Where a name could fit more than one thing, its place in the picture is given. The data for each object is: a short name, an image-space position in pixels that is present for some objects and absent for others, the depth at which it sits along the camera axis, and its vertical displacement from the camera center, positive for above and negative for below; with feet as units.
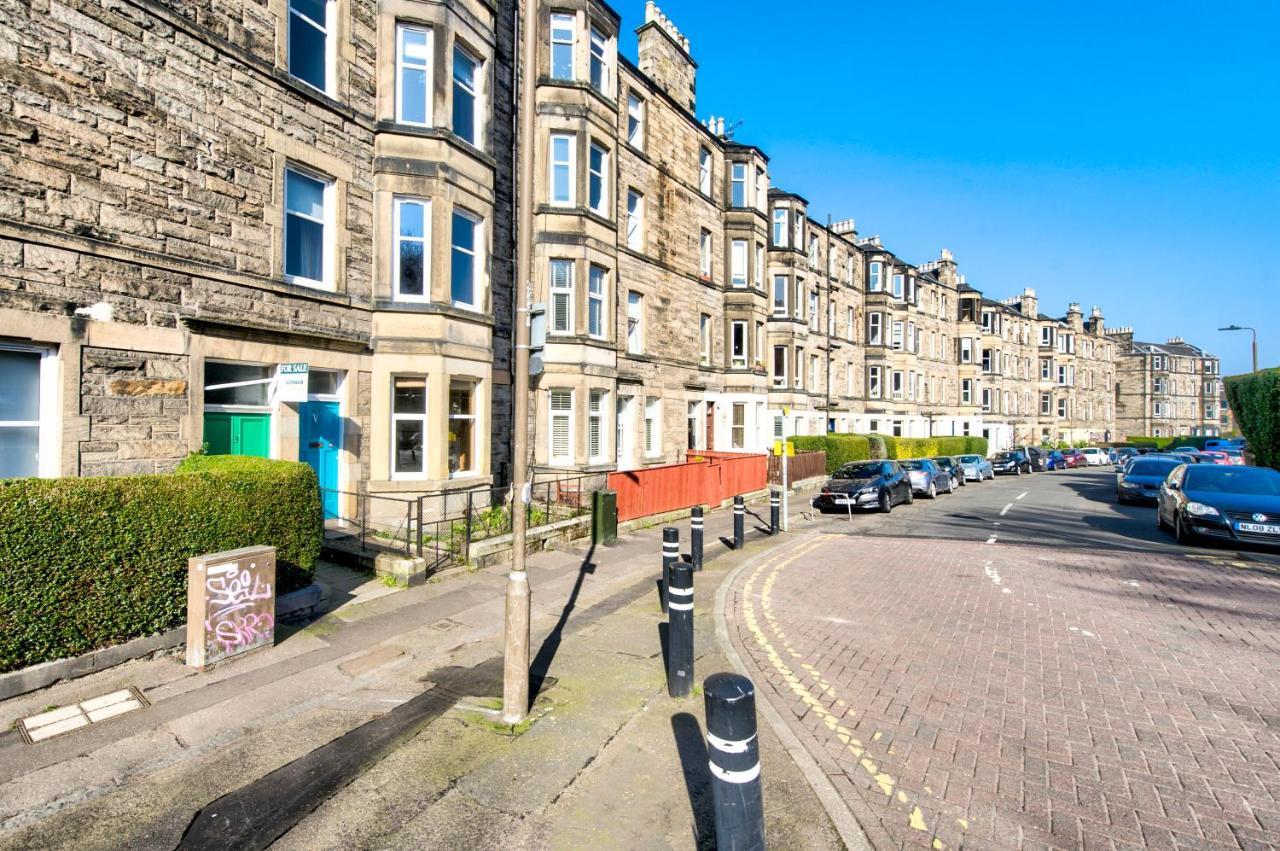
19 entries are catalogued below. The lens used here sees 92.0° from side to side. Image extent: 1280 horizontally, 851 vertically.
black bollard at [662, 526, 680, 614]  29.81 -6.04
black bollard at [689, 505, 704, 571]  36.29 -6.87
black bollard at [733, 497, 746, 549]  44.65 -7.34
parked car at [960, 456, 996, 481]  110.93 -7.73
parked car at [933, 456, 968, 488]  95.04 -6.53
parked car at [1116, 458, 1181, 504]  73.72 -6.37
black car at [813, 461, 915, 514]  65.21 -6.90
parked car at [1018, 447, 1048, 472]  137.18 -7.29
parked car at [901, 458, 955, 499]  80.18 -6.88
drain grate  16.30 -8.38
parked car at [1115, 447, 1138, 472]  175.56 -7.43
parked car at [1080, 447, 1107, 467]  168.86 -8.37
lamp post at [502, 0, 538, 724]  17.47 -0.86
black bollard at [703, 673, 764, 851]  10.93 -6.21
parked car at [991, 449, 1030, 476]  132.16 -7.98
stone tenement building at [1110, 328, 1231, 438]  273.13 +17.25
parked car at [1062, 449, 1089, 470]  158.92 -8.51
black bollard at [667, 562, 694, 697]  19.19 -7.04
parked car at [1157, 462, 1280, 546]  40.75 -5.25
